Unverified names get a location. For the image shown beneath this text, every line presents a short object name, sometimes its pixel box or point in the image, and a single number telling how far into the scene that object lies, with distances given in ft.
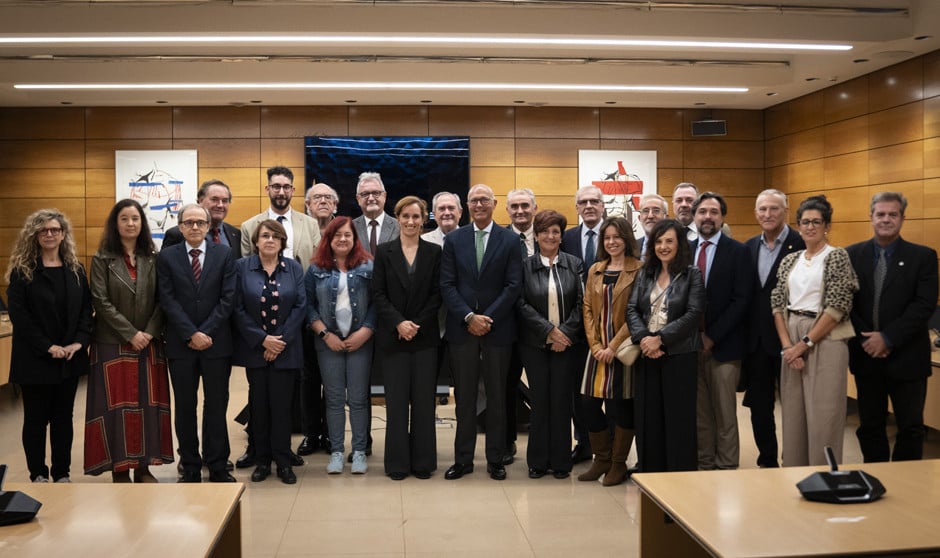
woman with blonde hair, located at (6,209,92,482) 15.51
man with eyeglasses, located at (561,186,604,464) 18.20
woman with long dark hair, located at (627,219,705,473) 15.24
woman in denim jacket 17.13
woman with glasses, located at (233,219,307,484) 16.46
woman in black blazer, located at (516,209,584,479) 16.62
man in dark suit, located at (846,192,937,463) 15.21
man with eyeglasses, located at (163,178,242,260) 18.39
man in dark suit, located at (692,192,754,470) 16.47
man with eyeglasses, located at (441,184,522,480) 16.58
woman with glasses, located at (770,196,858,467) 14.69
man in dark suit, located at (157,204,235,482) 15.88
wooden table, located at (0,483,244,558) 7.52
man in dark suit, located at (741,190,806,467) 16.46
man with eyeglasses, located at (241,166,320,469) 19.10
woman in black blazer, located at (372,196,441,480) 16.81
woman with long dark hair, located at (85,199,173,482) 15.65
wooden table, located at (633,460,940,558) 7.29
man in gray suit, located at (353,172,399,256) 19.38
